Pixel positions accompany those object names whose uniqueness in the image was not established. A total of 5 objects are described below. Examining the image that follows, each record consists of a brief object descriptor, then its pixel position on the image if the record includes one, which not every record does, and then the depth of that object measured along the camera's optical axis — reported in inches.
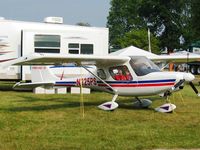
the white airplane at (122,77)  506.6
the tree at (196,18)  1681.8
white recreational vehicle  773.9
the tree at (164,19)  3006.9
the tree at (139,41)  2723.9
